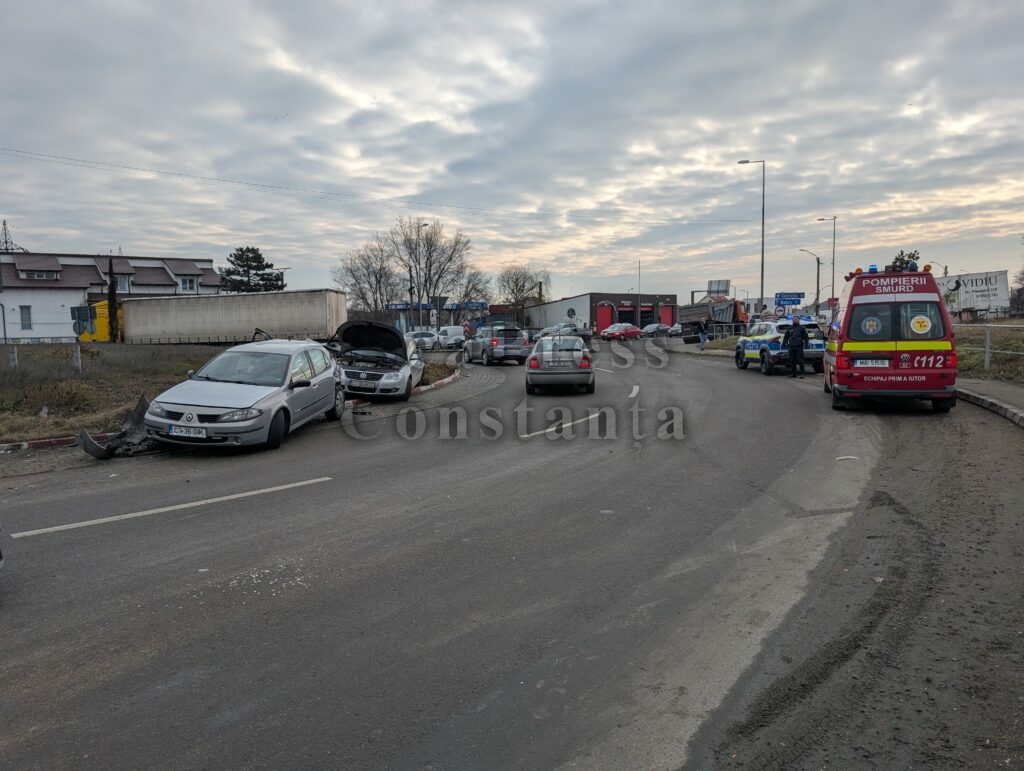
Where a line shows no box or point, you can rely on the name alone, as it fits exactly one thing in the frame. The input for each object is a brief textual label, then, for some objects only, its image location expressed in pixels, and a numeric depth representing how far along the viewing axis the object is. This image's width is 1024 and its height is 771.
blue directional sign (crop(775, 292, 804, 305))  40.75
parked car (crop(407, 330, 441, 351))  44.73
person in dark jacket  21.14
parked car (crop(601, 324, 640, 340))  59.66
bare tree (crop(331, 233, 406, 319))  71.56
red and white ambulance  12.27
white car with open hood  16.09
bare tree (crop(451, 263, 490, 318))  75.57
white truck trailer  37.69
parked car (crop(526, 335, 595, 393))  17.23
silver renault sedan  9.54
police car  22.78
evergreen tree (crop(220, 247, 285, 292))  83.88
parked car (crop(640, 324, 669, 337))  66.69
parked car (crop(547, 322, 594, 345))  51.22
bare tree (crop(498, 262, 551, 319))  108.69
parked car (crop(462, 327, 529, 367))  31.25
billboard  41.88
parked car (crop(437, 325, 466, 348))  49.69
